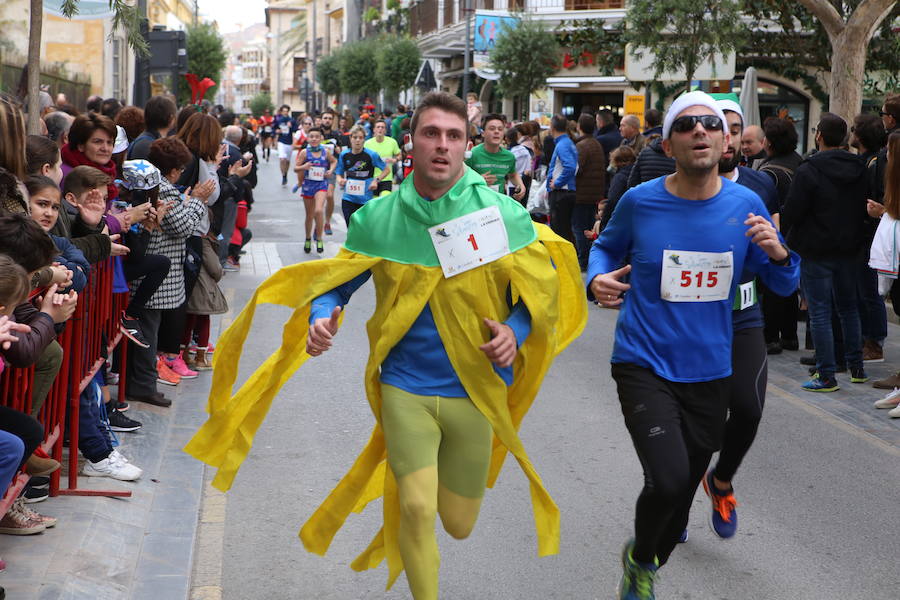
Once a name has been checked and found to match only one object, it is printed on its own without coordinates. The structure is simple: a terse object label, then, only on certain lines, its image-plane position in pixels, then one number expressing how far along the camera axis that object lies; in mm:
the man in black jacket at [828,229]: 8867
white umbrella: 14219
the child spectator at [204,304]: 8672
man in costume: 3898
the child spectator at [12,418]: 4008
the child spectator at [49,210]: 5363
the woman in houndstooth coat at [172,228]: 7697
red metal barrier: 4551
